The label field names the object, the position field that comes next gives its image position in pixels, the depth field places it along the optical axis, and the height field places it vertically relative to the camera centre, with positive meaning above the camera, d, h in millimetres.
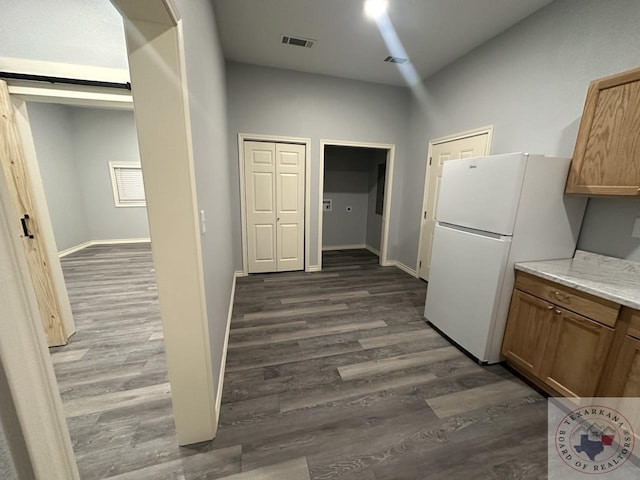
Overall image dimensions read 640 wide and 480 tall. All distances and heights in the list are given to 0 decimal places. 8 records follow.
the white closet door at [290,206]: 3824 -297
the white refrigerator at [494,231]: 1847 -308
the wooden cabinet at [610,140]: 1535 +340
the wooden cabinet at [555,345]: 1524 -1029
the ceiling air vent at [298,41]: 2781 +1610
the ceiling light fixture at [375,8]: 2205 +1601
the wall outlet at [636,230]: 1730 -246
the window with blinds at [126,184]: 5461 -3
